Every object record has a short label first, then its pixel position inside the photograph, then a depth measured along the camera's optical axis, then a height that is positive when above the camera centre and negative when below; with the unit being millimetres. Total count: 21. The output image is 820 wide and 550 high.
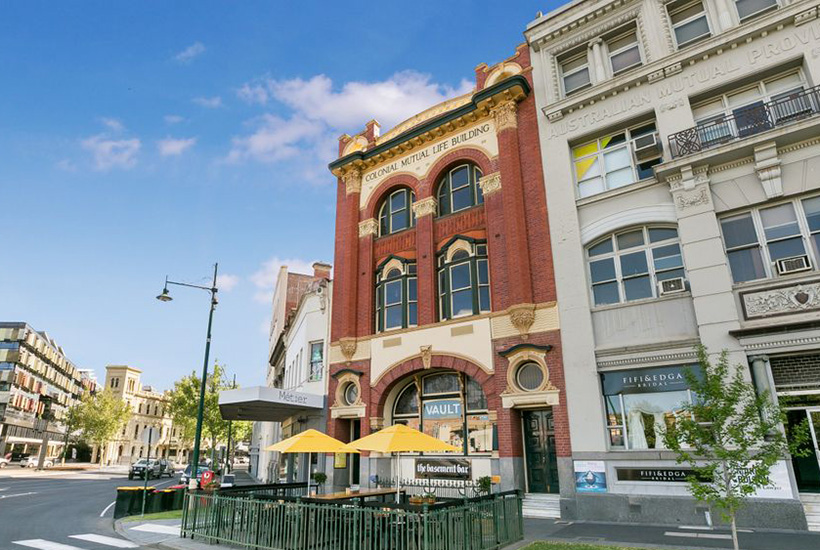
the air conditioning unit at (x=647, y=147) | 16344 +8721
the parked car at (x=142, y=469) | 40500 -2205
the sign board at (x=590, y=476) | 14466 -1153
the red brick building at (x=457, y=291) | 17016 +5401
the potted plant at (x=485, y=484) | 14914 -1356
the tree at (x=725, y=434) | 8172 -46
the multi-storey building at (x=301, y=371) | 22578 +3309
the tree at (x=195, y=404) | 52969 +3793
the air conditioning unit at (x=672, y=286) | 14691 +4037
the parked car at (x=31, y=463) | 61156 -2334
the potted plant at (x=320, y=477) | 20031 -1482
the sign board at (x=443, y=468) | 17823 -1103
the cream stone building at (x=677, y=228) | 13070 +5773
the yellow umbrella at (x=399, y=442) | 12289 -120
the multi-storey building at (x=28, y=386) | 67688 +8019
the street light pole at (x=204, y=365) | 20109 +2983
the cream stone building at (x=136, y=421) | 98281 +3932
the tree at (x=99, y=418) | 64625 +2918
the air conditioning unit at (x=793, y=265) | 13070 +4056
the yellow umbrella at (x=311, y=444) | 13883 -172
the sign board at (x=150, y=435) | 18359 +192
